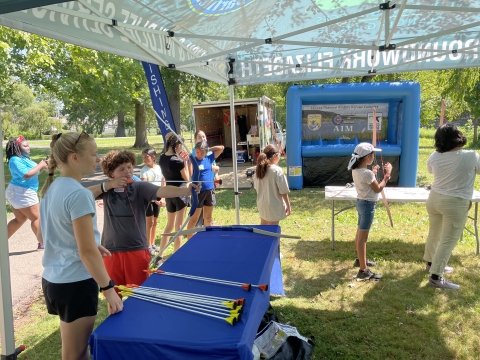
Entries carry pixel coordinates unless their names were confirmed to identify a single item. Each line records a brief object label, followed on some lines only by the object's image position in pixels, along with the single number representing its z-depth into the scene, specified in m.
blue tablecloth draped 1.39
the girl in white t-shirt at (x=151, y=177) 4.29
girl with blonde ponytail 1.58
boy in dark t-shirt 2.43
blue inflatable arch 7.49
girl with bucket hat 3.42
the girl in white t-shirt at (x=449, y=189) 3.27
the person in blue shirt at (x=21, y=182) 4.32
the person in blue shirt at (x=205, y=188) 4.51
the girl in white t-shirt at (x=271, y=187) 3.75
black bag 2.23
